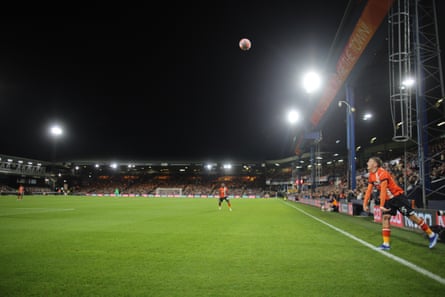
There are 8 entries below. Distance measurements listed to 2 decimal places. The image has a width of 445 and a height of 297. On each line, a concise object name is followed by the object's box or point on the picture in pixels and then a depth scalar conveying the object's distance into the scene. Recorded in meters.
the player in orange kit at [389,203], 7.20
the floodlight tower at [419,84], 12.55
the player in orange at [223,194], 22.62
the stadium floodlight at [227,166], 82.59
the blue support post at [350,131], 24.78
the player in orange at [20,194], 36.09
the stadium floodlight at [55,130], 55.81
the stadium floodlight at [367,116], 37.18
